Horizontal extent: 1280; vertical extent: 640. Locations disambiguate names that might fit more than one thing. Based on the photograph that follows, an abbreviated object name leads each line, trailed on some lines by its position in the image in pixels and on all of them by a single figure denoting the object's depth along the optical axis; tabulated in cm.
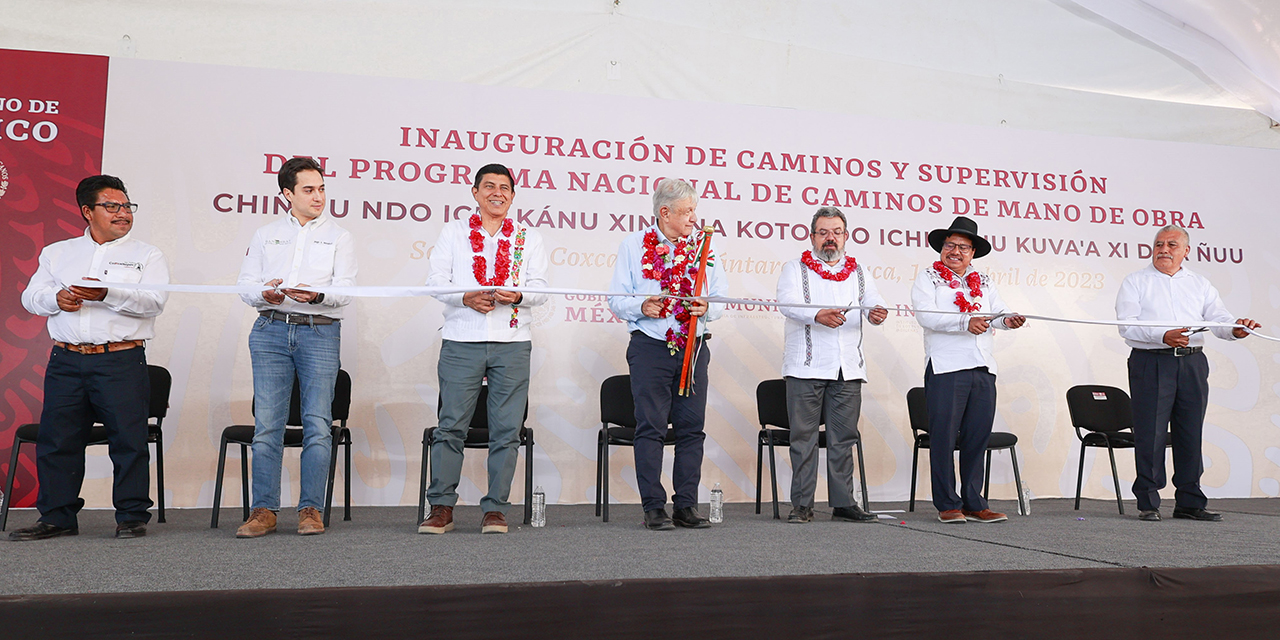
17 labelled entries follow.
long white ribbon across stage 326
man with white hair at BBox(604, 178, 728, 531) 381
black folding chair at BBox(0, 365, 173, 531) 385
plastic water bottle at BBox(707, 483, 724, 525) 414
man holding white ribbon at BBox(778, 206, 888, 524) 418
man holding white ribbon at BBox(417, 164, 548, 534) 361
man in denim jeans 351
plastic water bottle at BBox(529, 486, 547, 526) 390
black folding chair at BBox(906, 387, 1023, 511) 511
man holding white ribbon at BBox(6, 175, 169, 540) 335
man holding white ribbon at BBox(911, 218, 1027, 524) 420
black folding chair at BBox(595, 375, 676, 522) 471
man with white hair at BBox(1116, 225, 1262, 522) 449
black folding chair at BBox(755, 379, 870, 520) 495
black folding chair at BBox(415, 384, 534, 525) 416
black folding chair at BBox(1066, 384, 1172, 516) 539
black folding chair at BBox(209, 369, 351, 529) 413
